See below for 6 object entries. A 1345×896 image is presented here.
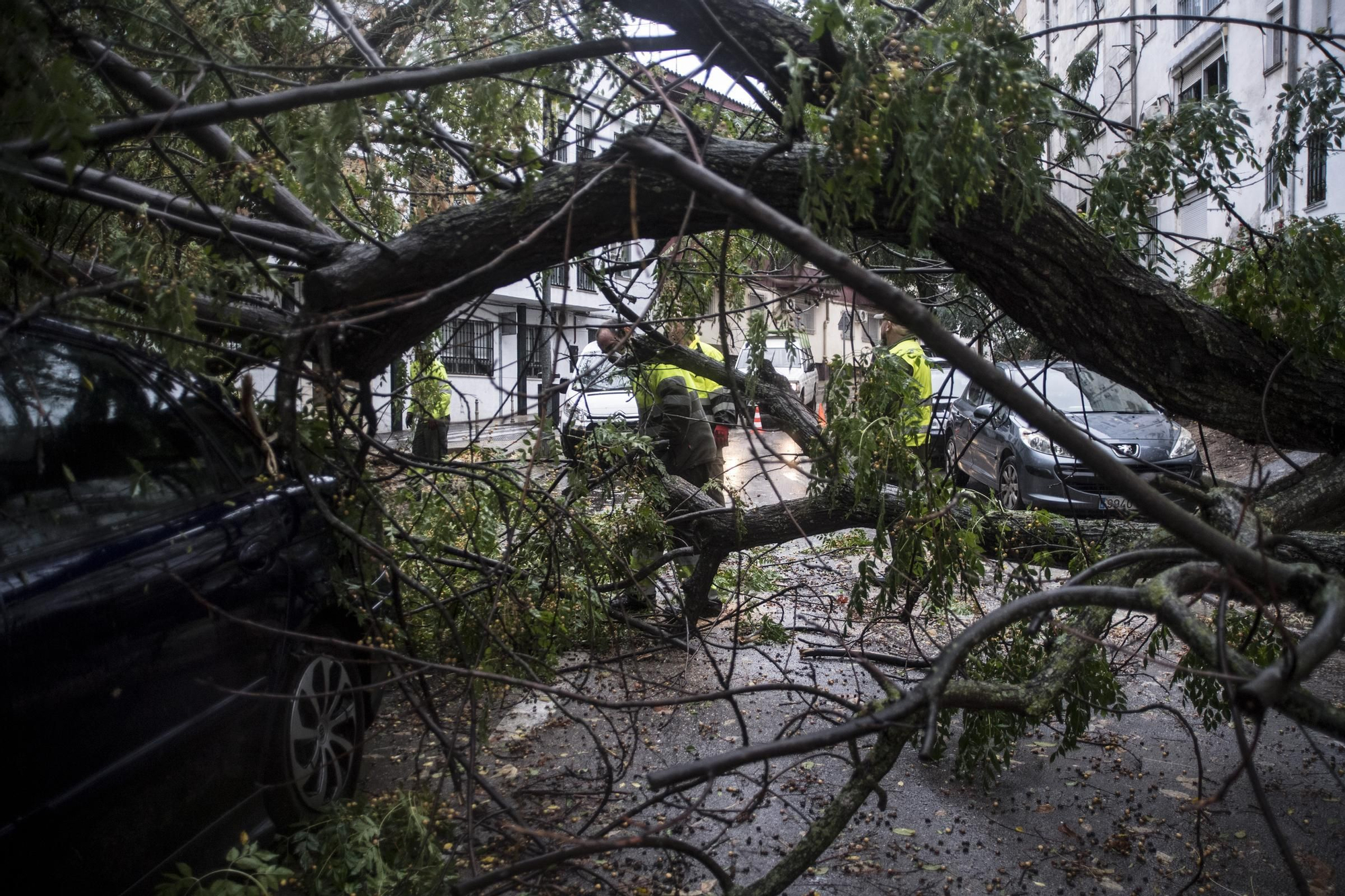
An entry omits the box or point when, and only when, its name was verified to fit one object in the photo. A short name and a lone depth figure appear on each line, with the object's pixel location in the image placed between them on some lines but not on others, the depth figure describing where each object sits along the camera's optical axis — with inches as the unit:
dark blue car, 85.7
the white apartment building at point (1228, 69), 492.4
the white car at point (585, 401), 175.2
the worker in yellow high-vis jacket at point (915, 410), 162.9
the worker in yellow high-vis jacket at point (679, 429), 239.6
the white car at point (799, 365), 205.5
